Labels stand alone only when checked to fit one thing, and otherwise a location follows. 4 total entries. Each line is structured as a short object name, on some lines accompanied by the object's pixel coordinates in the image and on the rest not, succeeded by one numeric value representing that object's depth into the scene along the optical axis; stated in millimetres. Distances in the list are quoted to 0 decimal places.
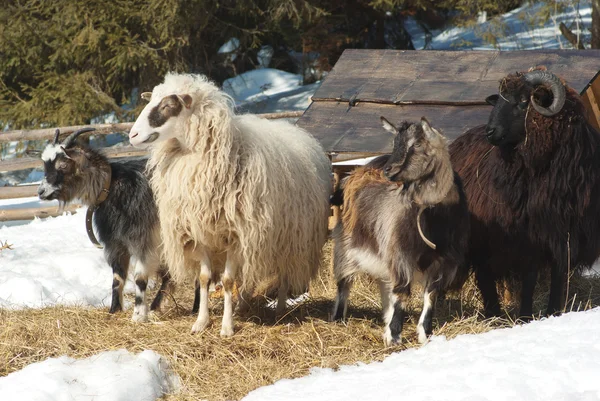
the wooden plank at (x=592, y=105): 17975
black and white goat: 14922
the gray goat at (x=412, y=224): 12329
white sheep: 13497
